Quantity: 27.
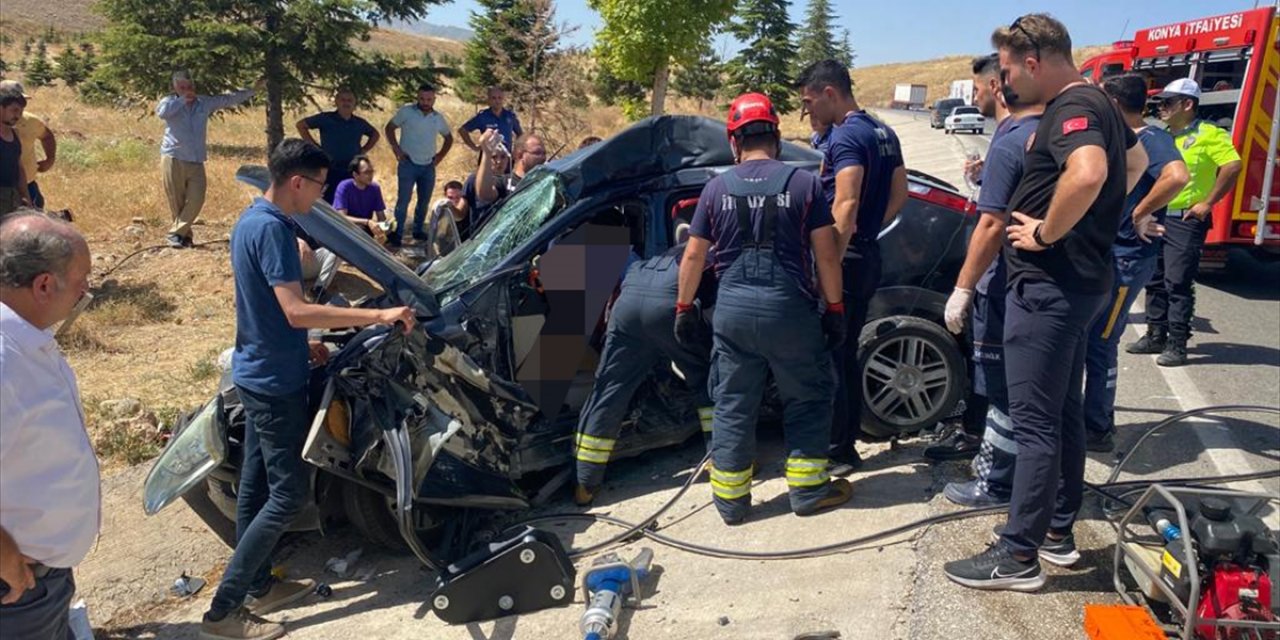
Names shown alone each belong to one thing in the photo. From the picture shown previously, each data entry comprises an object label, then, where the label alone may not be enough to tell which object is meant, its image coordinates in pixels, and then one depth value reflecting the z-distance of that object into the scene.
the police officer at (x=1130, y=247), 4.59
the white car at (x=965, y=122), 39.44
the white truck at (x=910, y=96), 70.25
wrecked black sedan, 3.89
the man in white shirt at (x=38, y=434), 2.11
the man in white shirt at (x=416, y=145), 10.05
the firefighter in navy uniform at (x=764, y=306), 3.88
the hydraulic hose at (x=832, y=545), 3.85
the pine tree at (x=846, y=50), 72.56
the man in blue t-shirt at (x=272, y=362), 3.54
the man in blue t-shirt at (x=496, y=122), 9.79
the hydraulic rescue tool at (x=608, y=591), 3.35
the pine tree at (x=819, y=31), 63.94
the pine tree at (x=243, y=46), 12.51
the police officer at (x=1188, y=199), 6.42
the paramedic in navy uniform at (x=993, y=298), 3.62
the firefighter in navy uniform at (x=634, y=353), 4.27
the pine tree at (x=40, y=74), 34.25
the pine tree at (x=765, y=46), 36.84
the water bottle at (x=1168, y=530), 3.10
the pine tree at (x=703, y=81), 40.28
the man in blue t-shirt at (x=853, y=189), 4.16
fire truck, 8.48
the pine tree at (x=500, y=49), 16.67
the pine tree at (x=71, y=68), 32.44
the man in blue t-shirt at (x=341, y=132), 9.57
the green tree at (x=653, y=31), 16.45
